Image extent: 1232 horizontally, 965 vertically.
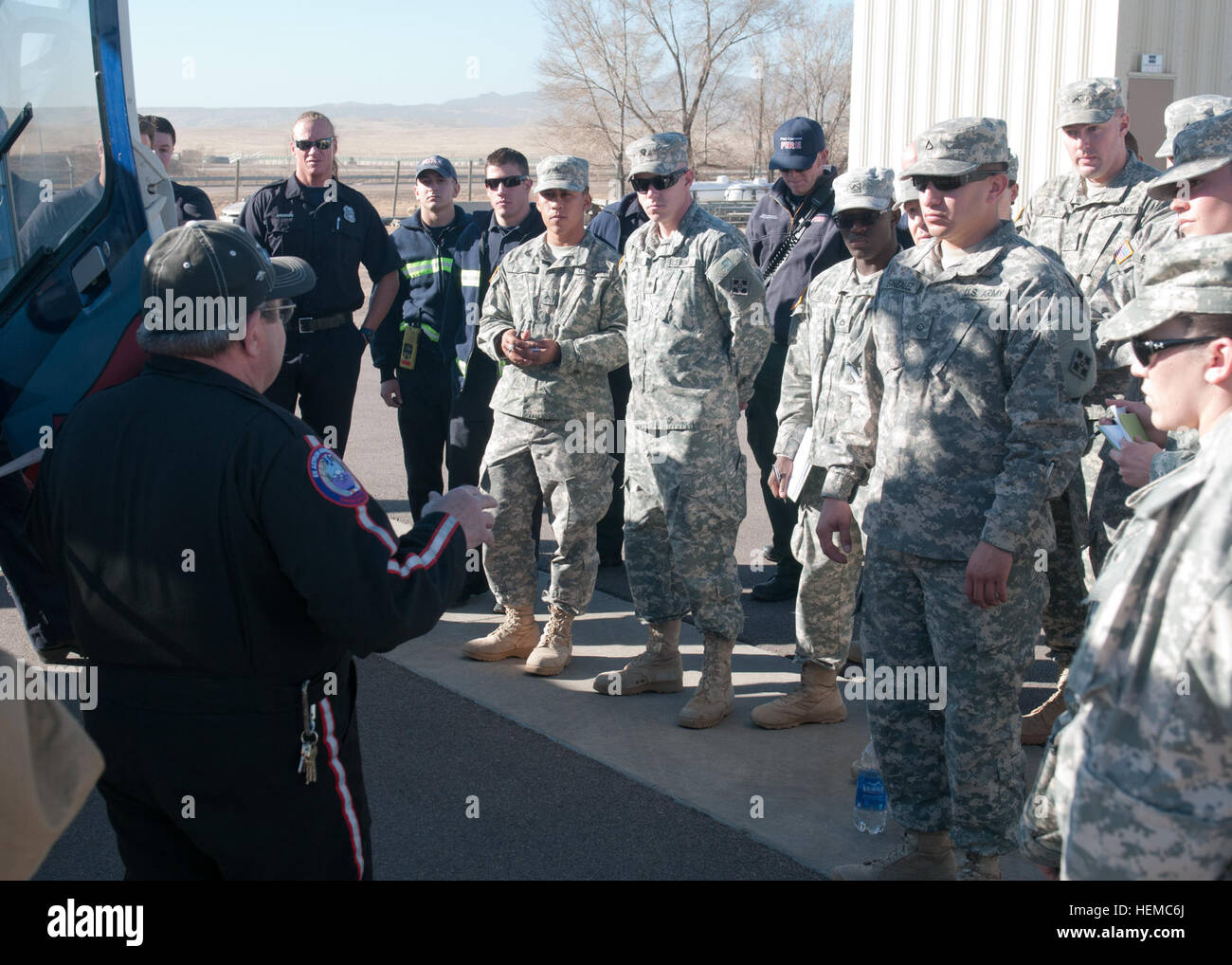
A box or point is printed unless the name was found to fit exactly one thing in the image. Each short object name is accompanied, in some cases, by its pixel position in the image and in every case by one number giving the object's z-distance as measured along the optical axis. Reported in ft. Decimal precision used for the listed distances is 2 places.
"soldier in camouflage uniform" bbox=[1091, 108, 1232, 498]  10.73
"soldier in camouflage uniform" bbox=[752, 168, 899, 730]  14.61
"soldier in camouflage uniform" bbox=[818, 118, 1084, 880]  10.39
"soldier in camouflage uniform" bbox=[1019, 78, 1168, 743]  14.78
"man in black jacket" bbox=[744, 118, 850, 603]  19.39
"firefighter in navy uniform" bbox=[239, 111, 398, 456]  20.86
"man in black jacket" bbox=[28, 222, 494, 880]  7.38
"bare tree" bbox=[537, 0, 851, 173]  122.11
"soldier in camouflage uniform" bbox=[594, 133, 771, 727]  15.58
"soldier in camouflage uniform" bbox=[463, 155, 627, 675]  17.07
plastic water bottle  12.85
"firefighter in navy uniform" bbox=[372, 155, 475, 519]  20.53
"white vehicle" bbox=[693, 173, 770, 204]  89.56
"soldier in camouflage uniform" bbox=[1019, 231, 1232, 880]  5.53
